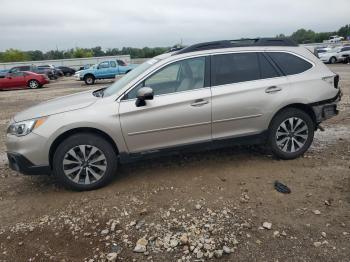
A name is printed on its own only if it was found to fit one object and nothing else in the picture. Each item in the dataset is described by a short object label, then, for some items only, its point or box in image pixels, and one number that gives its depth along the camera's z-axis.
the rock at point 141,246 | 3.49
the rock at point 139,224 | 3.90
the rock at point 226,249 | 3.38
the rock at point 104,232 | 3.81
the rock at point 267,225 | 3.71
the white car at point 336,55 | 32.00
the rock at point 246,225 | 3.77
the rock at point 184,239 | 3.56
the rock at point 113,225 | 3.89
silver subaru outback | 4.66
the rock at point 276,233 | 3.58
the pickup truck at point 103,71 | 26.34
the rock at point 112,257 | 3.37
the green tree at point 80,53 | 96.94
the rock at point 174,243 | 3.54
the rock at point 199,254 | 3.36
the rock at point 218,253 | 3.34
